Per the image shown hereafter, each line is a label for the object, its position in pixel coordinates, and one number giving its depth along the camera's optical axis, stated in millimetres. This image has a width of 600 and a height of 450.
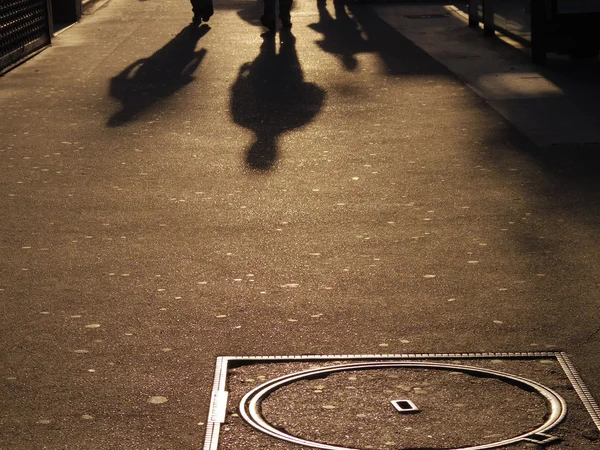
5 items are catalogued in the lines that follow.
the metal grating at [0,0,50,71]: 17672
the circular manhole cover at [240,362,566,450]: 4883
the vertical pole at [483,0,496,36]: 19469
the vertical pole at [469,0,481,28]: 20594
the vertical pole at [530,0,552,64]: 16281
